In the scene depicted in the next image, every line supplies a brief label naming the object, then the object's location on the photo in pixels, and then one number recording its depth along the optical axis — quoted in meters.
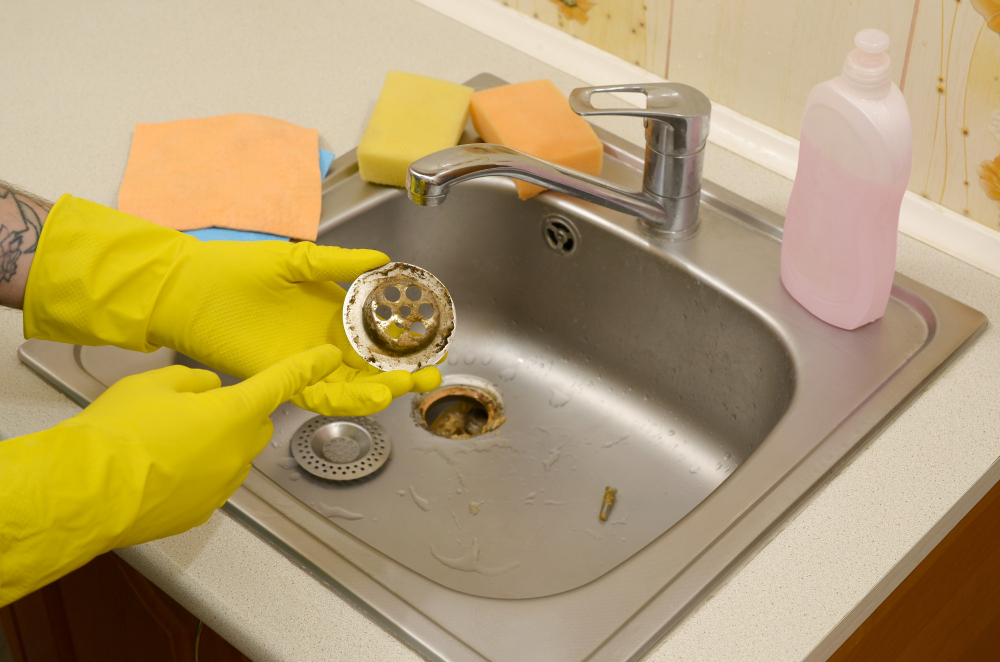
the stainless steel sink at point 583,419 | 0.74
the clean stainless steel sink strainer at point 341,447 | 1.05
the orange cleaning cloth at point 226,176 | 1.09
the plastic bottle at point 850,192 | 0.81
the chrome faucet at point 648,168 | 0.89
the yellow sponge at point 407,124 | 1.11
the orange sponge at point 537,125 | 1.10
